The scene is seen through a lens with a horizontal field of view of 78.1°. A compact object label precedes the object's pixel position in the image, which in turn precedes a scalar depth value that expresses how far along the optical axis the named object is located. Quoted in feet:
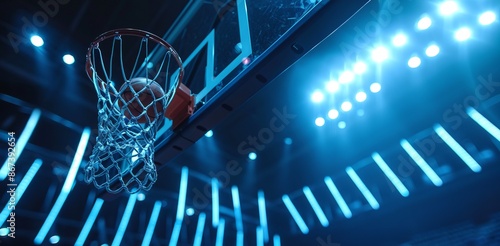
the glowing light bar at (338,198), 13.50
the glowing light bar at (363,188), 12.78
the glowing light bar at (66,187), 10.40
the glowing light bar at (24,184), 9.70
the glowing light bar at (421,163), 11.36
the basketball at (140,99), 5.41
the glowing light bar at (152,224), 12.31
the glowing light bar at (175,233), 12.84
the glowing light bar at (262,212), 15.07
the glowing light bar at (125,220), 11.69
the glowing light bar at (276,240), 14.99
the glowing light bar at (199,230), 13.49
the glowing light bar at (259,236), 14.80
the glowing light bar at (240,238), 14.51
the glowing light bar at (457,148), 10.59
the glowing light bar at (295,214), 14.65
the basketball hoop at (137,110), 5.46
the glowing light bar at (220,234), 13.86
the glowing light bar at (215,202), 13.94
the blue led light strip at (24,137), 9.83
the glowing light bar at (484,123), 10.12
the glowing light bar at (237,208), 14.58
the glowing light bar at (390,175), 12.10
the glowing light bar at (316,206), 14.08
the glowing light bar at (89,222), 11.01
